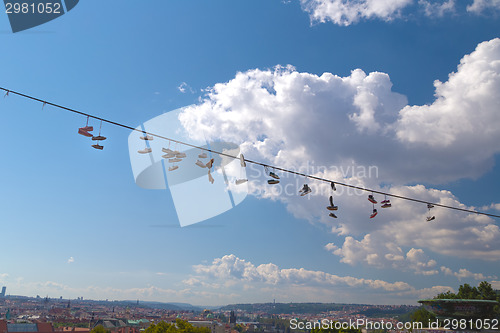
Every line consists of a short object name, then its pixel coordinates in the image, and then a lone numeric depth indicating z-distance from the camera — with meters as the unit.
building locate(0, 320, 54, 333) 90.38
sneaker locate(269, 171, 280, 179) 10.85
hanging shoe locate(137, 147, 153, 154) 10.33
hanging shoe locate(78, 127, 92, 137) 9.05
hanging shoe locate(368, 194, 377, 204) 11.94
